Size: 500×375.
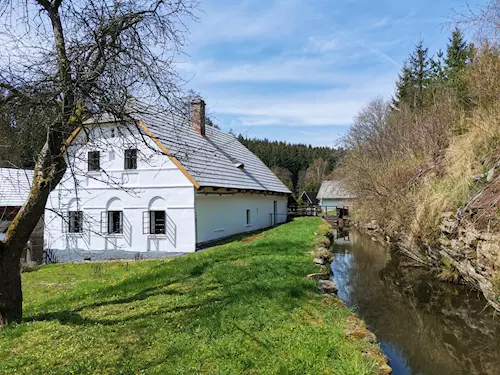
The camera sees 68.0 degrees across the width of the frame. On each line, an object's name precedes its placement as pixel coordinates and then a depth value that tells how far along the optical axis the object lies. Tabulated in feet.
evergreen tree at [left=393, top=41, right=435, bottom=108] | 112.57
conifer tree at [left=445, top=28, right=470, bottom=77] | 78.51
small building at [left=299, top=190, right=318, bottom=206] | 175.73
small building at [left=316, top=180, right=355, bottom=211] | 176.37
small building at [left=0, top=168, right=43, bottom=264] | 61.40
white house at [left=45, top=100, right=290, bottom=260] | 50.44
